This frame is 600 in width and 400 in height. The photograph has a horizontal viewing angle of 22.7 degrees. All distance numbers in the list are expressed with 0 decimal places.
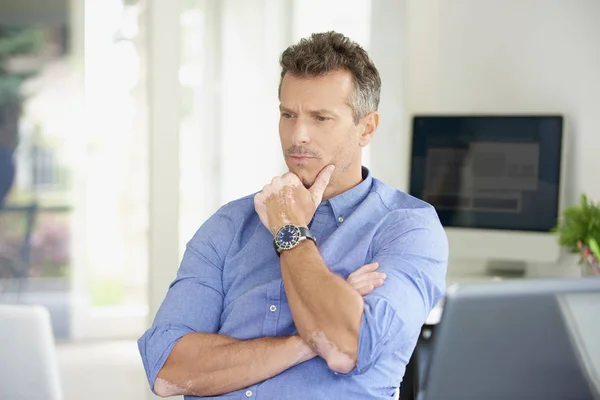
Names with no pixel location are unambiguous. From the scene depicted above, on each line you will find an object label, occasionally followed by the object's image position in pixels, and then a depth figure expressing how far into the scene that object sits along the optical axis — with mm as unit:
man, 2033
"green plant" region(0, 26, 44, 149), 3486
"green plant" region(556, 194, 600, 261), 2884
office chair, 2178
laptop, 1435
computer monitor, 3215
